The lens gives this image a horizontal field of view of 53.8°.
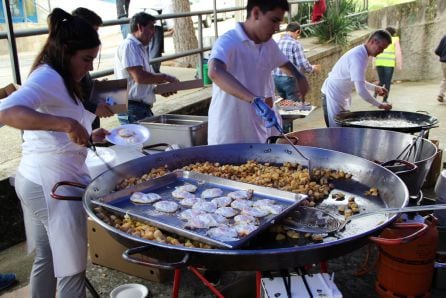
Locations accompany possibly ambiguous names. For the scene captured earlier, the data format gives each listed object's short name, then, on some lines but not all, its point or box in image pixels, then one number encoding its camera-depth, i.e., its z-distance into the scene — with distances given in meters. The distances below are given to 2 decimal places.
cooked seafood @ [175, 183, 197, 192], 2.52
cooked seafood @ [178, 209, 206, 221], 2.14
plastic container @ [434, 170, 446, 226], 3.76
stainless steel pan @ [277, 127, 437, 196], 3.82
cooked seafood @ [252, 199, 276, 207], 2.26
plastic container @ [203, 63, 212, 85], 7.50
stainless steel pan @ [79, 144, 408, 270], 1.70
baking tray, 1.91
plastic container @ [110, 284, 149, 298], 3.11
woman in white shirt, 2.13
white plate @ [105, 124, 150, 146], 2.89
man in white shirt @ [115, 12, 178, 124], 4.67
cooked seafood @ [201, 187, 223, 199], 2.43
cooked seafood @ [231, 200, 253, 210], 2.25
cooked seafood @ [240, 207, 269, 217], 2.15
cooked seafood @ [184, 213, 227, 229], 2.04
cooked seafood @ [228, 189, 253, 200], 2.38
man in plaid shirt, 7.72
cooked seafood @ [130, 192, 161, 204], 2.34
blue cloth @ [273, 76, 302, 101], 7.72
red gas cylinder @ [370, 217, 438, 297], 2.93
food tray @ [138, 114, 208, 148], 4.25
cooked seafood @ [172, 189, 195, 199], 2.42
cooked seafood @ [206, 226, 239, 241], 1.89
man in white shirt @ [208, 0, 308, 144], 3.16
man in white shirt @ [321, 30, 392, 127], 5.31
